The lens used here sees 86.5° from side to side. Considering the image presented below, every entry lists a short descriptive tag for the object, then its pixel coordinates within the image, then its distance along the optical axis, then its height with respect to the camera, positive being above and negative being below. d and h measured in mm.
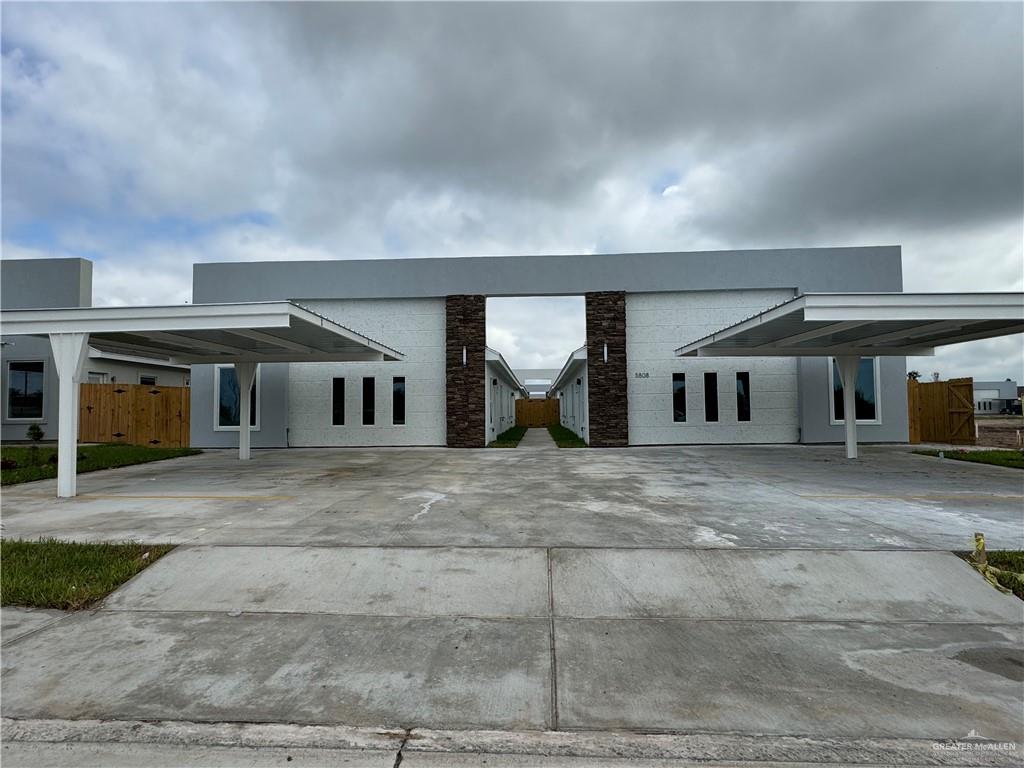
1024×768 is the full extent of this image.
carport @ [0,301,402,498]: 9688 +1561
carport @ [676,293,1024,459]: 9711 +1672
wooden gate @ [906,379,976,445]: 19828 -311
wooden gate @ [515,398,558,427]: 46156 -532
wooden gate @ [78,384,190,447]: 21453 -134
